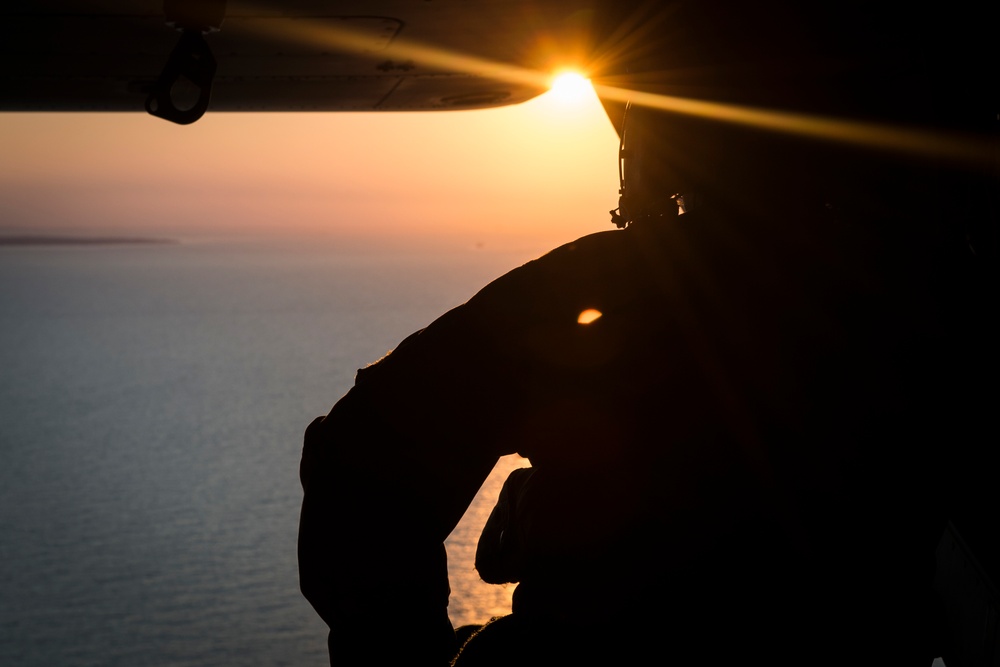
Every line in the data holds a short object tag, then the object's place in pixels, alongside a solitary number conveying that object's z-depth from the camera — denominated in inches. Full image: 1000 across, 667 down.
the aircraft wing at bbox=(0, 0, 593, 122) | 94.8
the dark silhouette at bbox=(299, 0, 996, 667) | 48.7
